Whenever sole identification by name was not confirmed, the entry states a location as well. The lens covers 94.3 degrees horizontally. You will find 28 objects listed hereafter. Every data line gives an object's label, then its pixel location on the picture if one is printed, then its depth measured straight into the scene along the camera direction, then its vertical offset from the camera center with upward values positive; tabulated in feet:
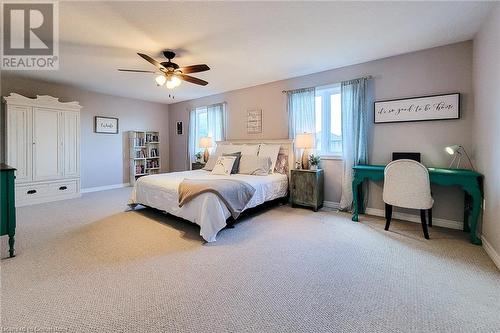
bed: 9.17 -1.63
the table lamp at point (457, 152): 9.87 +0.48
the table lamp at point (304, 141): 13.19 +1.23
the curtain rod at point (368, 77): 12.01 +4.45
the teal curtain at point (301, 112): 13.99 +3.14
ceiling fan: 10.15 +4.10
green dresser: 7.50 -1.39
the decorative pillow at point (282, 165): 14.74 -0.17
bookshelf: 20.76 +0.80
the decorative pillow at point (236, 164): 14.20 -0.15
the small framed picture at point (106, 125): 18.88 +3.08
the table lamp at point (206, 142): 18.89 +1.63
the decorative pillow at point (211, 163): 15.85 -0.07
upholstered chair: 8.98 -0.93
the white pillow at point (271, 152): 14.57 +0.67
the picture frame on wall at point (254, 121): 16.56 +2.99
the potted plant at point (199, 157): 20.23 +0.44
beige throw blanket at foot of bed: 9.50 -1.22
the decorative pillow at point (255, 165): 13.66 -0.17
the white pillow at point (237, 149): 15.63 +0.91
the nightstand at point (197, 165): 18.65 -0.25
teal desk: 8.55 -0.73
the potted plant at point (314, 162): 13.62 +0.02
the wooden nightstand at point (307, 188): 13.01 -1.47
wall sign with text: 10.07 +2.53
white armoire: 14.19 +0.97
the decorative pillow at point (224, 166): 13.83 -0.23
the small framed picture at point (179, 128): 22.75 +3.37
